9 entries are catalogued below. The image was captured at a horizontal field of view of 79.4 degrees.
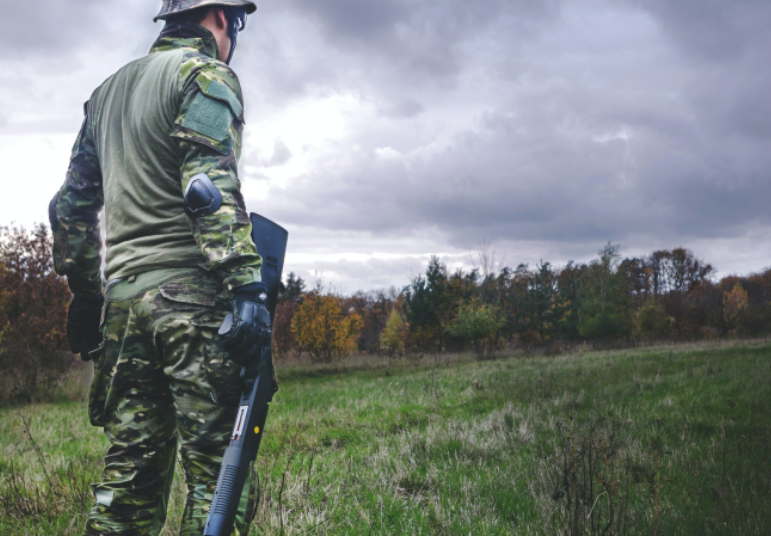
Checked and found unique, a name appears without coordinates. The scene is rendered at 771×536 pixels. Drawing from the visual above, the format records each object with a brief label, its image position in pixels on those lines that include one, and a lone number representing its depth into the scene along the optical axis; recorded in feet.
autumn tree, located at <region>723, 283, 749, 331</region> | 115.34
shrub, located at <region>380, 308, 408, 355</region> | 122.55
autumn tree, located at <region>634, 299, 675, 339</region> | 104.28
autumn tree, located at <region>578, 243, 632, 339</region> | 101.50
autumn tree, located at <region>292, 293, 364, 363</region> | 71.51
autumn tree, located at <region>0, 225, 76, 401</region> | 32.60
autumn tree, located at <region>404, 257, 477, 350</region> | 101.76
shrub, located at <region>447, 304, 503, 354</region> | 94.12
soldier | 5.73
